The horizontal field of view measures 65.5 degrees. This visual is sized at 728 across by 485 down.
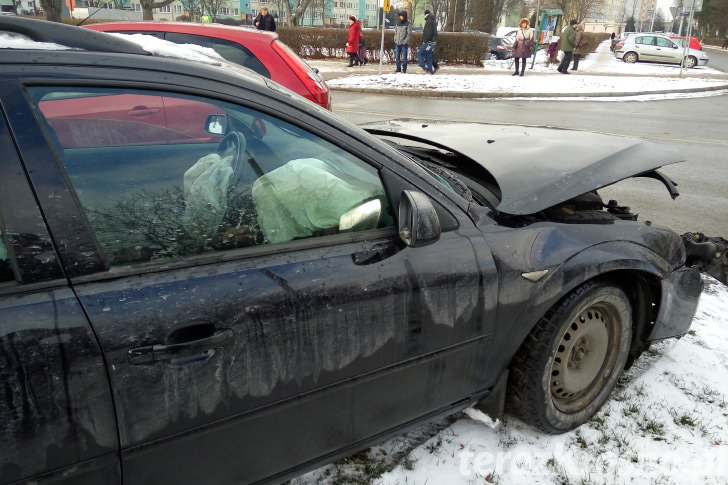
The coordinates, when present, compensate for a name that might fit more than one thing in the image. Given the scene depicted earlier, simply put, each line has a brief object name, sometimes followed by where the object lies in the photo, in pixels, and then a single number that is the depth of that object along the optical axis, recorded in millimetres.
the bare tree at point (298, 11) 44938
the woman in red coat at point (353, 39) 21706
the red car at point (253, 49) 5512
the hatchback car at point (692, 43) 29720
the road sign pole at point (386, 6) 18559
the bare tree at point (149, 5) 26031
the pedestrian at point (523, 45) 20106
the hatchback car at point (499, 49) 32844
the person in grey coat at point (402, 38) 19391
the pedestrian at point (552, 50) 27583
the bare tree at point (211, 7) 64188
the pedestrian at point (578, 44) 23447
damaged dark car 1435
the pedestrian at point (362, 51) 23734
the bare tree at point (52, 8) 14644
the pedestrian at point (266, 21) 20312
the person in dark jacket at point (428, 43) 18969
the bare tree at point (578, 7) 47672
